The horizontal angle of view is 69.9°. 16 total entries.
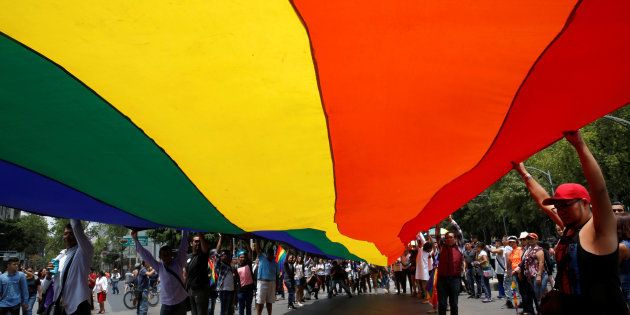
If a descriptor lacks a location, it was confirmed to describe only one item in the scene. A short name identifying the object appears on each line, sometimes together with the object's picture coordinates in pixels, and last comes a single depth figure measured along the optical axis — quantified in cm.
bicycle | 1831
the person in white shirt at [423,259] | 1215
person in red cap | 201
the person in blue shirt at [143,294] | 1161
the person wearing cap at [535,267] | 727
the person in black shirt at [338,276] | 1802
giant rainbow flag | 189
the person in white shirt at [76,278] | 440
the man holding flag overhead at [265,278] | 968
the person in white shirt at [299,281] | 1647
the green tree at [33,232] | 6688
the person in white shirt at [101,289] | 1711
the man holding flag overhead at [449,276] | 679
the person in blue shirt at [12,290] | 894
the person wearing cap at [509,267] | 987
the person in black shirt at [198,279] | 670
